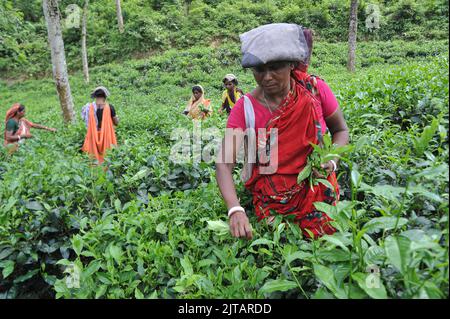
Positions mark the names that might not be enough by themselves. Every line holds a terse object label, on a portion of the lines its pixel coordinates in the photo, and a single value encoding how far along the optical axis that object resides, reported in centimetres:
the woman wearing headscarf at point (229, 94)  652
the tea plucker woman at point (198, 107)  633
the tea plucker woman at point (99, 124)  570
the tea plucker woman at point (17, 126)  635
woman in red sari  178
